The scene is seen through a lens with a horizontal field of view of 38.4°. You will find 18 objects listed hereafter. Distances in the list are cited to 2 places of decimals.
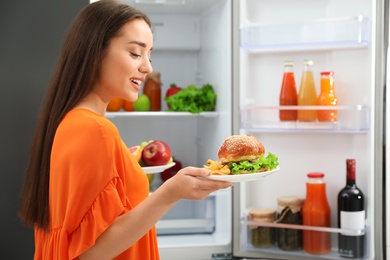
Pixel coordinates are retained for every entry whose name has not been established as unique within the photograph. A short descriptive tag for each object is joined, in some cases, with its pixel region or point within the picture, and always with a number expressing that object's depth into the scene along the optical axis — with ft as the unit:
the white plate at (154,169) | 5.26
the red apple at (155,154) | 6.16
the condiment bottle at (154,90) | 8.02
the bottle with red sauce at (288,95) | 6.77
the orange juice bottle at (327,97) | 6.49
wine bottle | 6.28
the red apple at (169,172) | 8.24
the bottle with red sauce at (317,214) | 6.59
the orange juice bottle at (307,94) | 6.68
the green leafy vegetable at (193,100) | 7.47
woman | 3.45
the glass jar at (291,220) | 6.75
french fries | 3.89
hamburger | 4.05
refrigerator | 6.22
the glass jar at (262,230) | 6.82
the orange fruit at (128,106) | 7.75
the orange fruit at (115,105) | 7.58
